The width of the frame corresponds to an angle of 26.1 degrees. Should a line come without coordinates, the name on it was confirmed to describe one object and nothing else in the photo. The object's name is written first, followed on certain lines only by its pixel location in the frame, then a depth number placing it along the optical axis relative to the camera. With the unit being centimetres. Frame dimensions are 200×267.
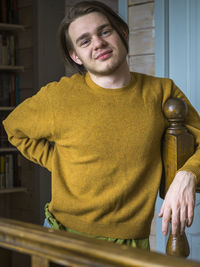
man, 130
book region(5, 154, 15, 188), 401
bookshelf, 395
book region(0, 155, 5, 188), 397
